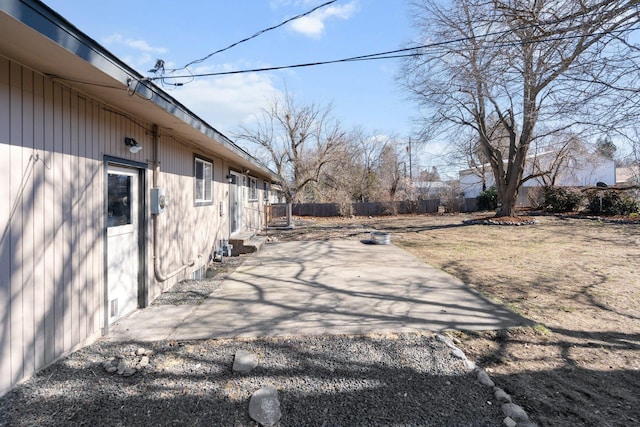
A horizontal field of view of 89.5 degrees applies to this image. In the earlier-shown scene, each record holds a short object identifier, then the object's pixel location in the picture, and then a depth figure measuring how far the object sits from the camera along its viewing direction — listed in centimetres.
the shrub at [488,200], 2524
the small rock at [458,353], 291
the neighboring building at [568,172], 2272
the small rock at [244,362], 272
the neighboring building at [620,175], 3376
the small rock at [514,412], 217
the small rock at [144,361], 279
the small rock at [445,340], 314
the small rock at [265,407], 217
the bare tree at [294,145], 2603
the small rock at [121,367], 269
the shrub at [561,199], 1912
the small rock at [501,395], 234
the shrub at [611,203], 1635
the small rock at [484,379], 254
